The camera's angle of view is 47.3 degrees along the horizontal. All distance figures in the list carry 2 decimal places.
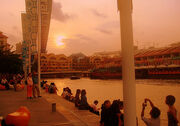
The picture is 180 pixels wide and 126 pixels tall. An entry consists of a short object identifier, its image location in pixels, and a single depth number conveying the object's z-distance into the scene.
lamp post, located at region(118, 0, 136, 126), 2.40
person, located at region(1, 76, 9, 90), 15.77
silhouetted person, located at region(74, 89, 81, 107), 8.53
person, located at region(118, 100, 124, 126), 4.81
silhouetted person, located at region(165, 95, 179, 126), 3.52
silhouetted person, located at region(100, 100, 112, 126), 4.51
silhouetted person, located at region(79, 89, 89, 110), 7.97
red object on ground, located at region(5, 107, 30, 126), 4.44
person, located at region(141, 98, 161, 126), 4.08
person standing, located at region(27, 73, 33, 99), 10.13
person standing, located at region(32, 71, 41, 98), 11.12
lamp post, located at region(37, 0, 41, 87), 12.01
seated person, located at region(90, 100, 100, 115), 8.27
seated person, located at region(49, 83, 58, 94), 14.70
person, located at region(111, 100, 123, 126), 4.40
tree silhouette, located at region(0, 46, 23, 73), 23.50
